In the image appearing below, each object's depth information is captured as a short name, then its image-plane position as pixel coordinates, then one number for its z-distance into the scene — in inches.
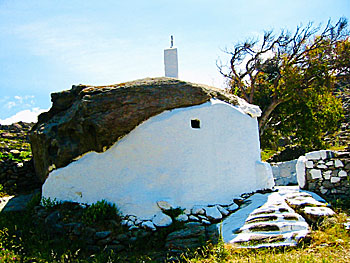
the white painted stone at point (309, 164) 359.3
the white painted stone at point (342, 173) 346.1
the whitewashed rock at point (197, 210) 293.7
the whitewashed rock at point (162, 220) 277.9
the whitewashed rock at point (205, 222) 287.1
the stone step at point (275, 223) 240.2
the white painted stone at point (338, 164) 348.5
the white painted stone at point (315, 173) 357.1
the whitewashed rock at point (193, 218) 287.4
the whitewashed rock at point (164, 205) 290.4
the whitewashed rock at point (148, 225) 276.3
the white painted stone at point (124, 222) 281.6
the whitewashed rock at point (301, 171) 366.3
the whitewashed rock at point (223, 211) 302.5
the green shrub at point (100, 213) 282.0
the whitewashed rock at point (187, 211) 293.3
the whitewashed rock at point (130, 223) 281.9
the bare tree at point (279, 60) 641.0
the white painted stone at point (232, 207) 310.1
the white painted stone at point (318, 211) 271.8
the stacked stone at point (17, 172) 446.3
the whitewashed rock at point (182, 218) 283.9
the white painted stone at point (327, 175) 351.9
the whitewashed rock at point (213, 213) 292.9
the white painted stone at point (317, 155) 356.4
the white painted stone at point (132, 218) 286.7
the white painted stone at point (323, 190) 351.6
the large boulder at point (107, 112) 299.4
